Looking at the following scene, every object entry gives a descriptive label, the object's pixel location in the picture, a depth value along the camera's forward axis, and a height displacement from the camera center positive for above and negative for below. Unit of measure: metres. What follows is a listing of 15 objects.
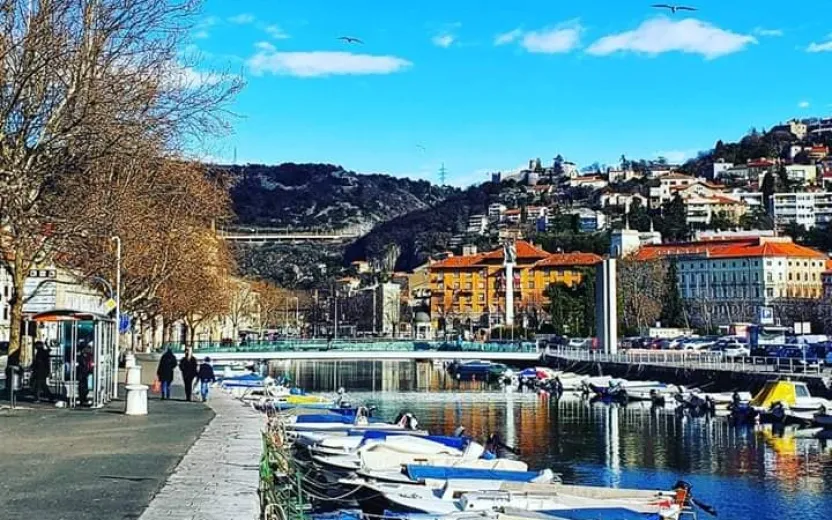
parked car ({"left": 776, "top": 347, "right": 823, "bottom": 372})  64.38 -2.44
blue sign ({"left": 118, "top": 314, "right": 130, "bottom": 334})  43.32 +0.21
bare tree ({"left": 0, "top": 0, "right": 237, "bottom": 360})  23.17 +5.04
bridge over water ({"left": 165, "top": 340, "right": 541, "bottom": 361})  87.25 -2.06
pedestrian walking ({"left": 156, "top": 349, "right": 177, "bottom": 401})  35.75 -1.37
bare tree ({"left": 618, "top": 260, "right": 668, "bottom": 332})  128.50 +3.71
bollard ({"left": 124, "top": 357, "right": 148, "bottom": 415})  28.27 -1.84
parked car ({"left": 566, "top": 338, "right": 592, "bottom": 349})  101.16 -1.86
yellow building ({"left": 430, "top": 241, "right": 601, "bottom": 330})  161.00 +6.39
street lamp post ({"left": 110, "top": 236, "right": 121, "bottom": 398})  34.44 +1.37
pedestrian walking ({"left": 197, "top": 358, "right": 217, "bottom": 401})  37.03 -1.68
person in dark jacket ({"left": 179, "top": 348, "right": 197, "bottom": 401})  35.59 -1.39
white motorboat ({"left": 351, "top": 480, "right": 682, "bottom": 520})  19.92 -3.31
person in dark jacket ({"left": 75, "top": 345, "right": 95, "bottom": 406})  30.02 -1.17
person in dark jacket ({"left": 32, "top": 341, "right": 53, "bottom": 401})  31.80 -1.17
